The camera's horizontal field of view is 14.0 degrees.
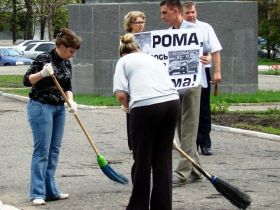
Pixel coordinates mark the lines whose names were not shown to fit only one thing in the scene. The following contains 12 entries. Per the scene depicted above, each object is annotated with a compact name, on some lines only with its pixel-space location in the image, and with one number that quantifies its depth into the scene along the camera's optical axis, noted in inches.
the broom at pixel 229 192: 414.0
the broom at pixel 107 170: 438.3
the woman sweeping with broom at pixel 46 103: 437.1
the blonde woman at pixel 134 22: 479.4
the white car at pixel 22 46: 2883.5
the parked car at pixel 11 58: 2666.3
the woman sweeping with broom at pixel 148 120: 381.2
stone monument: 1122.5
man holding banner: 489.8
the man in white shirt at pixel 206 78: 549.7
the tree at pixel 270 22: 2629.4
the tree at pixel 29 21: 3147.9
